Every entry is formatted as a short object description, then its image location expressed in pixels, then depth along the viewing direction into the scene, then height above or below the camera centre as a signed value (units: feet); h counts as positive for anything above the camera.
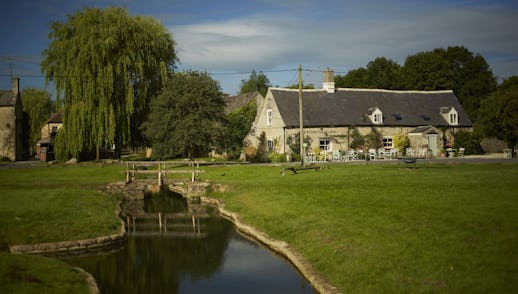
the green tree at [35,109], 271.49 +25.01
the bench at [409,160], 101.40 -1.98
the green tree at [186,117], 135.03 +9.74
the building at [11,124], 212.02 +13.12
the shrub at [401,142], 161.99 +2.59
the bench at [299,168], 107.34 -3.68
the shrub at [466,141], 168.27 +2.71
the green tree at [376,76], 240.94 +35.94
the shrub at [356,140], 158.92 +3.36
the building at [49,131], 216.08 +11.86
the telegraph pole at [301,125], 115.55 +6.01
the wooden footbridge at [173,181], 106.73 -6.43
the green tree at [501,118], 135.23 +8.49
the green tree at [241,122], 167.99 +10.36
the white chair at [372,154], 147.33 -0.99
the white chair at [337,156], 145.60 -1.40
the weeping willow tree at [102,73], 143.64 +23.47
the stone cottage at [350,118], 156.66 +10.65
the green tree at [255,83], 334.77 +45.58
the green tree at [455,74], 231.09 +34.97
